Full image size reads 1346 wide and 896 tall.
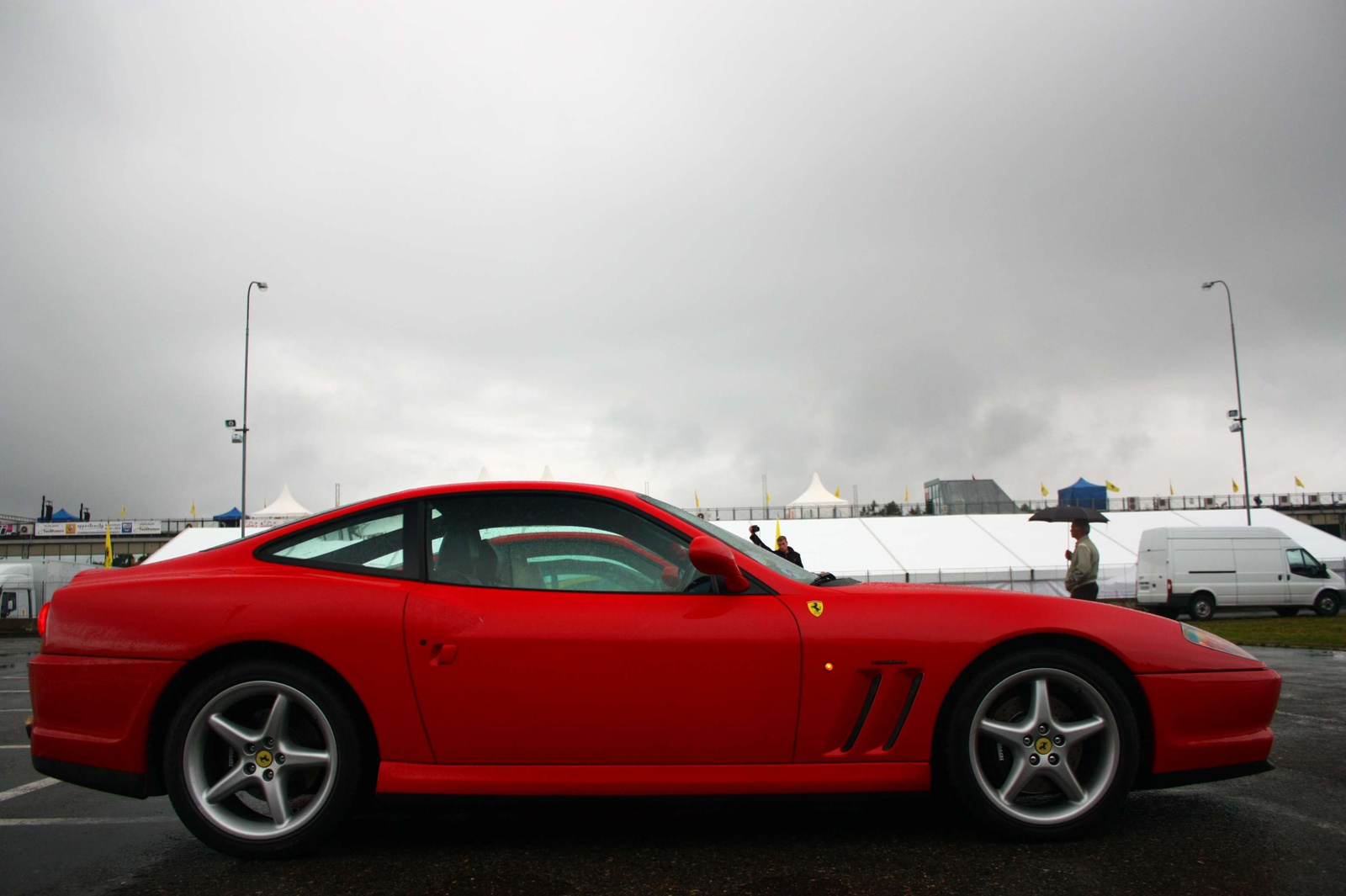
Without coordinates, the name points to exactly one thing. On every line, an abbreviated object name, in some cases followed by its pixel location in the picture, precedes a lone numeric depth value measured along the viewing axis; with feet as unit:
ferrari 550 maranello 8.58
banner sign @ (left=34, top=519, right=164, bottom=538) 174.91
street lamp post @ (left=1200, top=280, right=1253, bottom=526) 87.25
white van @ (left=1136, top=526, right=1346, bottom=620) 57.16
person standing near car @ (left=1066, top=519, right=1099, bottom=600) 25.88
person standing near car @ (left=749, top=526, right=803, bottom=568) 36.76
